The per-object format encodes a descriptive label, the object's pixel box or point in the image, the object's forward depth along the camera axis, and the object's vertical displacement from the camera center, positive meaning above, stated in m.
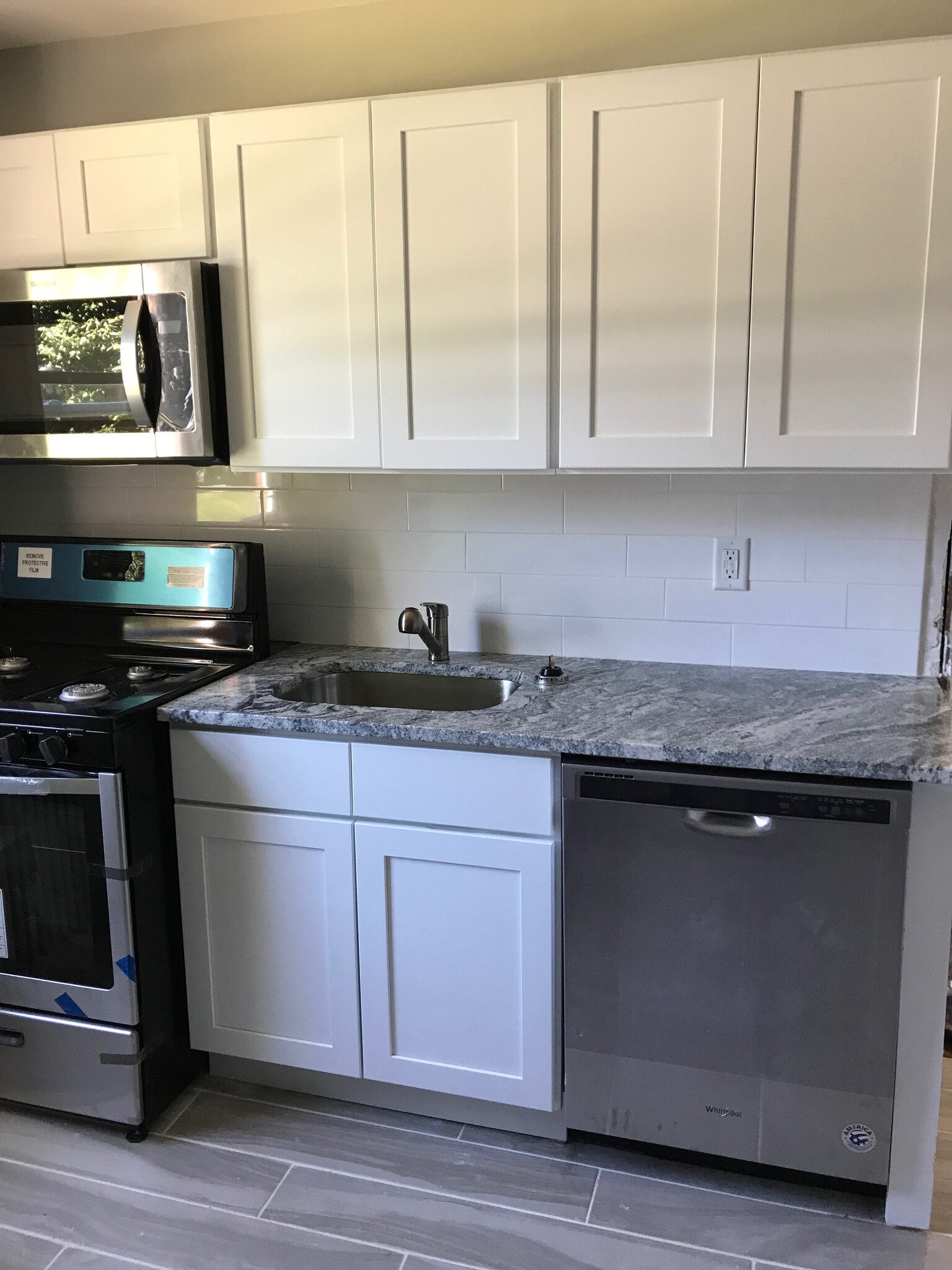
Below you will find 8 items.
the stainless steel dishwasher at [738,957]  1.74 -0.91
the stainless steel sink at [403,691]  2.43 -0.56
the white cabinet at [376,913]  1.95 -0.93
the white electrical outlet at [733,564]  2.30 -0.24
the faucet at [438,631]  2.43 -0.41
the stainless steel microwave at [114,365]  2.17 +0.22
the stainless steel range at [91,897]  2.03 -0.91
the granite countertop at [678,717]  1.74 -0.50
